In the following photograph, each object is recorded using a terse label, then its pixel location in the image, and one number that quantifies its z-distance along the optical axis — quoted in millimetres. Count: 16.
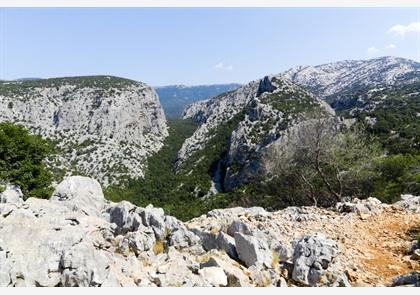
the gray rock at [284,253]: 15155
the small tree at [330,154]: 32031
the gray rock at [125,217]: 17406
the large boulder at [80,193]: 22859
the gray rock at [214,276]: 12742
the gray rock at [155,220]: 17234
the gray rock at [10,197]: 19894
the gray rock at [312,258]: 13974
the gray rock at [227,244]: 15492
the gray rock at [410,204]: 22203
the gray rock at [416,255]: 16344
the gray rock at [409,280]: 12433
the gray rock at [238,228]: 16688
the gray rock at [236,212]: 21622
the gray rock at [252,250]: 14664
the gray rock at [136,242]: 15290
